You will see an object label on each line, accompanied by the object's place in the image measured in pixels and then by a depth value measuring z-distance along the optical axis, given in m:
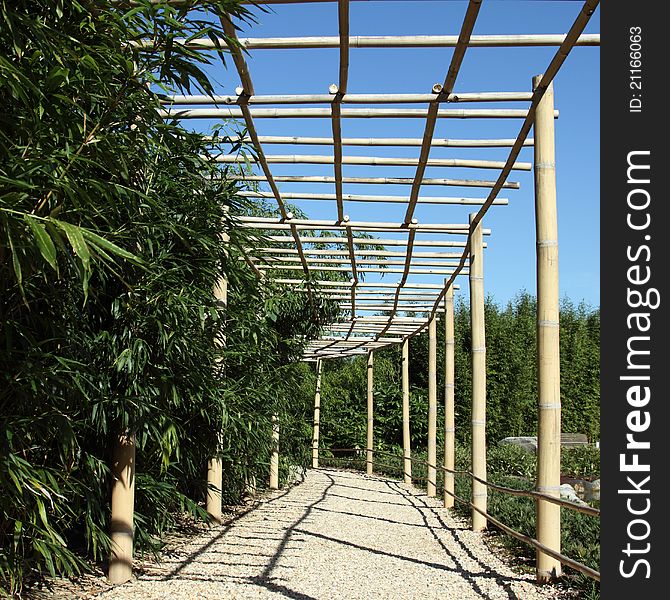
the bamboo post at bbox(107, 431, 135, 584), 5.22
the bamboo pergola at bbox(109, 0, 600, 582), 4.58
